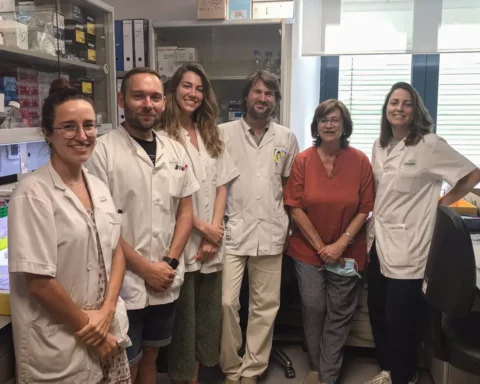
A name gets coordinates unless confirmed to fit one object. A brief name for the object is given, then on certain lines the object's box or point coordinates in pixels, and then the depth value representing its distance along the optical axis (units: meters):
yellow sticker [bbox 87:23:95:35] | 2.41
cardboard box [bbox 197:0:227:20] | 2.94
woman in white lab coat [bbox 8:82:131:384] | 1.24
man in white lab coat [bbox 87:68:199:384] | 1.65
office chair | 1.56
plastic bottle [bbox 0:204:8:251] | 1.85
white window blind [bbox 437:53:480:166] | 3.52
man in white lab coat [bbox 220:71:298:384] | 2.20
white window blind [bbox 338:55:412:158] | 3.64
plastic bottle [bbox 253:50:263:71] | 3.17
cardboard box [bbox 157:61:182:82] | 3.12
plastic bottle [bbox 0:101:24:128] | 1.74
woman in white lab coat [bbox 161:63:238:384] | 1.99
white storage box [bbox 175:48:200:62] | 3.11
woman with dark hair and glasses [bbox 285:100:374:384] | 2.17
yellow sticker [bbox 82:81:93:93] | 2.39
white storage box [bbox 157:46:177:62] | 3.11
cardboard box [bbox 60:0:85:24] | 2.15
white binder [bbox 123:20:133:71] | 3.01
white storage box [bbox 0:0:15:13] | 1.73
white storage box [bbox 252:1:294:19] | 2.96
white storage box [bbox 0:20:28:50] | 1.71
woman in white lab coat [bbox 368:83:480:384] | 2.04
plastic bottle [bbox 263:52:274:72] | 3.15
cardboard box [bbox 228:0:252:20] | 3.00
